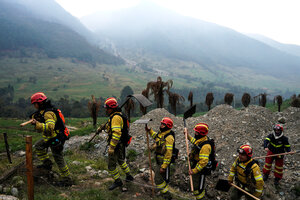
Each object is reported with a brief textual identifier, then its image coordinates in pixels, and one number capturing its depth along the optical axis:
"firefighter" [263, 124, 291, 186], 7.80
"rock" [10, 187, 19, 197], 5.44
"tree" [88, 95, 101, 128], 17.62
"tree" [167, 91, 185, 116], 21.53
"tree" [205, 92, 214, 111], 27.61
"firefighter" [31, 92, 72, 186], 5.73
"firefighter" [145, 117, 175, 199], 5.91
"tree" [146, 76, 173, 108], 20.00
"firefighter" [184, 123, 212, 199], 5.50
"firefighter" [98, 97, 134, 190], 5.85
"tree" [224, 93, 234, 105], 28.25
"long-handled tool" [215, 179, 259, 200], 5.91
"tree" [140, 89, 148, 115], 20.66
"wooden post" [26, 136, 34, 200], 4.43
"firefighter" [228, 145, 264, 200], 5.35
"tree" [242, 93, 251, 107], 28.12
